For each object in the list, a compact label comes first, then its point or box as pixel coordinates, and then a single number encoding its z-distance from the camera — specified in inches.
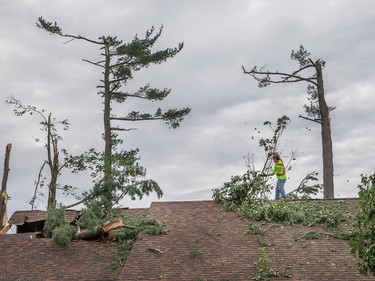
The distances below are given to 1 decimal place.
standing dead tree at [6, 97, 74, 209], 1162.0
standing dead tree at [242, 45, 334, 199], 1033.5
